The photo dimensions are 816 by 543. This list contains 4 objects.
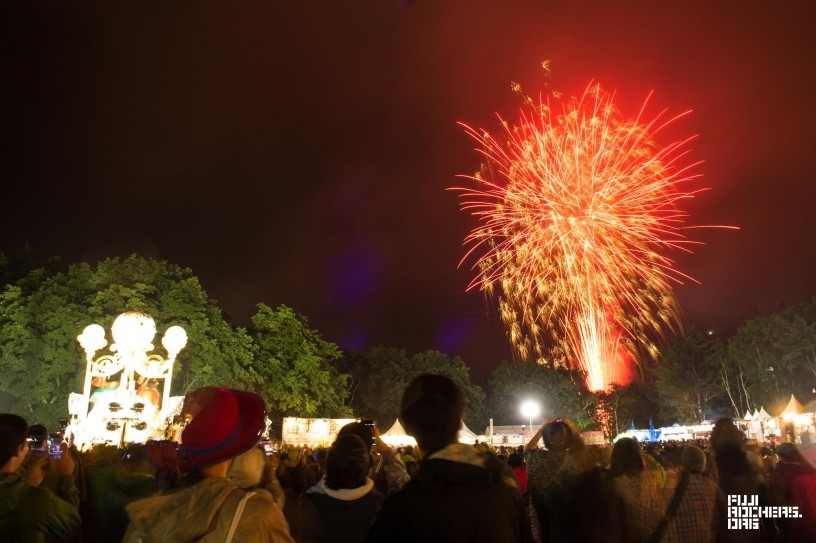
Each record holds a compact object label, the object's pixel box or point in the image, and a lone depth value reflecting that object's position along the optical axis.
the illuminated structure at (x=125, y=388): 23.31
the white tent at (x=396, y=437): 31.03
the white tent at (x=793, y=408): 28.17
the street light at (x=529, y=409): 61.94
